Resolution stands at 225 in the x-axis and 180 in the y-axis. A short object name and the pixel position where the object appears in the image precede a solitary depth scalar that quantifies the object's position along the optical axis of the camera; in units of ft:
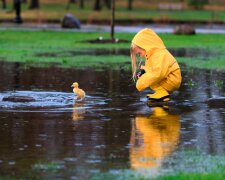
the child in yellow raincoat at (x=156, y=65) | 52.21
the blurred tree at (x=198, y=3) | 280.72
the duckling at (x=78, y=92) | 53.01
